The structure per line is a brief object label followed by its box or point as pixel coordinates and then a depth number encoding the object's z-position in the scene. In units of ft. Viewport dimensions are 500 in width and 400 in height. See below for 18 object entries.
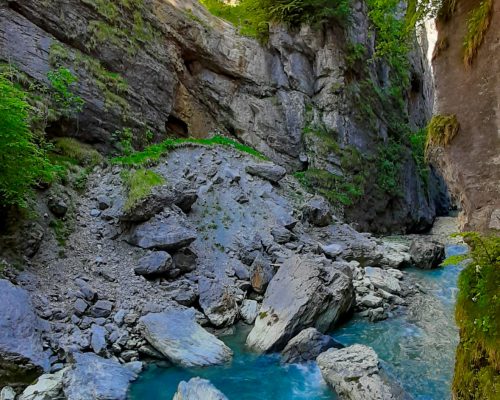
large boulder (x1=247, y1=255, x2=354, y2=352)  28.73
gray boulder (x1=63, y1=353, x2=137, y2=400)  20.80
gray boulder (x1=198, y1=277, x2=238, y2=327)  31.96
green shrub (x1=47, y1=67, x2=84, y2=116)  44.68
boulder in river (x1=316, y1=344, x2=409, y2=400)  20.49
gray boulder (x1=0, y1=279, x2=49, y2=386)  21.52
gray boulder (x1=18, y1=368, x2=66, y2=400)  20.53
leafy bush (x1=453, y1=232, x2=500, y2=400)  12.92
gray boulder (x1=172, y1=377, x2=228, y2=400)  19.70
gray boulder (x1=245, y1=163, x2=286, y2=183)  54.84
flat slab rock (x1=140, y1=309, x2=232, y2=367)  25.77
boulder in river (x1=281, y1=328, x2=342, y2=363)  26.25
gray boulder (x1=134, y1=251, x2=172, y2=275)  34.47
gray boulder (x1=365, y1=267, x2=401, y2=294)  39.75
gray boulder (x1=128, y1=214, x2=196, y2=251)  36.37
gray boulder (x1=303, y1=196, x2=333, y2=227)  53.62
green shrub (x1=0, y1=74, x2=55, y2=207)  26.78
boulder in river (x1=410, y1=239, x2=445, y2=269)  50.88
